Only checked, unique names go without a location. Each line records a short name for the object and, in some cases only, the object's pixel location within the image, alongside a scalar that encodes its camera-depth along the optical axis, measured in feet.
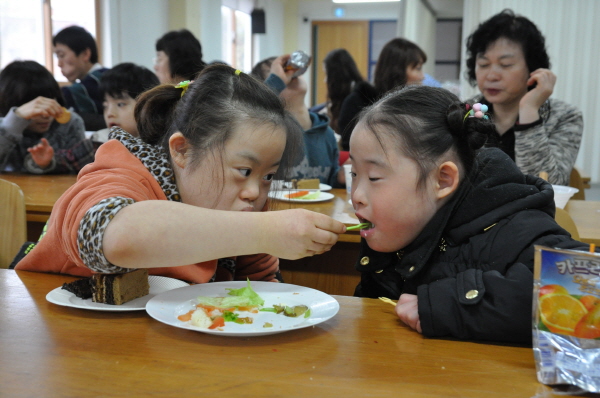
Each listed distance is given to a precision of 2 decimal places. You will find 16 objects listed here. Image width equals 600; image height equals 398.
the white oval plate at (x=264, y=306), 2.71
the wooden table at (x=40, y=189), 6.45
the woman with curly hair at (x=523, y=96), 8.10
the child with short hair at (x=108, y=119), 9.38
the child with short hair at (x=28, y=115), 9.48
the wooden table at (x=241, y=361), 2.23
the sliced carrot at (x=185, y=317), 2.85
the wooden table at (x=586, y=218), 5.54
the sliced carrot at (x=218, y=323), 2.76
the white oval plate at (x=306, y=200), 6.98
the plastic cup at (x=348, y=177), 7.10
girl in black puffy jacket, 3.37
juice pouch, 2.29
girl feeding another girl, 2.90
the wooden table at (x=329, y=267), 6.51
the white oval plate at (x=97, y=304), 2.98
